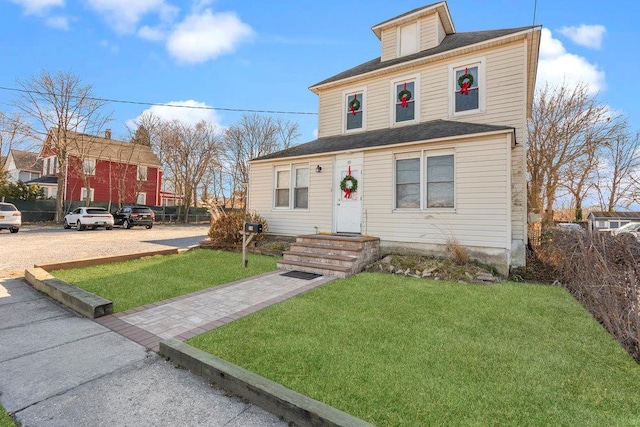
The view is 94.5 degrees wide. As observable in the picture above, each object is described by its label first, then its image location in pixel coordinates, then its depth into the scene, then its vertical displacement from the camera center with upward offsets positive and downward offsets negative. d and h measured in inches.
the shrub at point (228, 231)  395.2 -28.8
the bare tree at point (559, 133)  736.3 +212.1
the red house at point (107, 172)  990.4 +129.5
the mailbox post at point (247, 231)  293.5 -21.0
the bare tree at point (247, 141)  1270.9 +299.6
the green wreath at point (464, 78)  349.4 +162.1
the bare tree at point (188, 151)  1153.4 +228.7
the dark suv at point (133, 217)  793.6 -25.2
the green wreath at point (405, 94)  389.7 +158.0
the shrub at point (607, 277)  135.5 -35.4
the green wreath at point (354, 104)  433.4 +158.9
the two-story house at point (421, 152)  291.3 +70.3
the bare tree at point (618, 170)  782.5 +132.1
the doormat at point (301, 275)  262.6 -58.6
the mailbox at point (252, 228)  294.5 -17.9
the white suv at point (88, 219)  695.1 -29.0
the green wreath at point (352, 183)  360.2 +35.4
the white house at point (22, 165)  1328.7 +182.2
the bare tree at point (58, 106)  807.1 +282.0
